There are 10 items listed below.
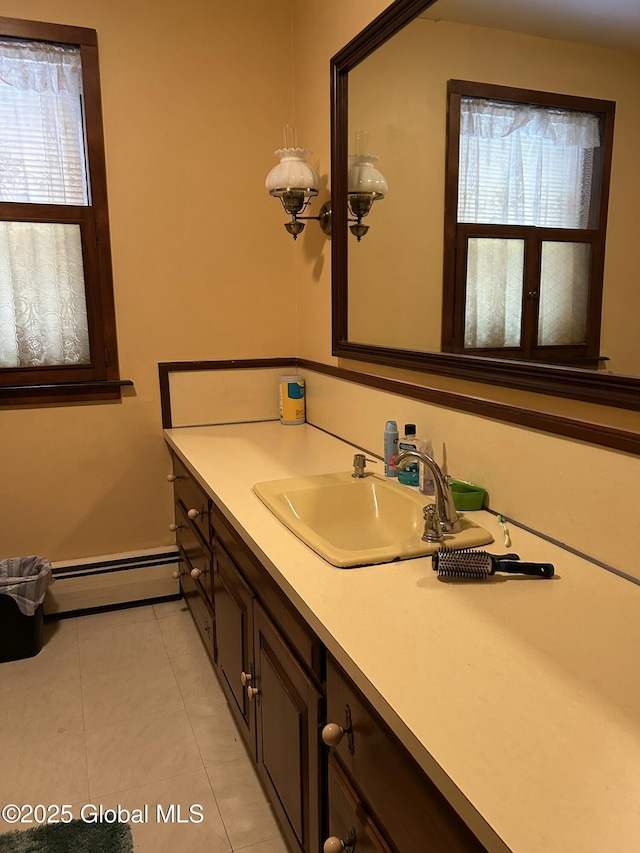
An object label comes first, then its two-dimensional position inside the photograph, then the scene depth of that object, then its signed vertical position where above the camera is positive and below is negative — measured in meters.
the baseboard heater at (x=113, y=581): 2.67 -1.18
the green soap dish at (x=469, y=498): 1.55 -0.48
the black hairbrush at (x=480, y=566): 1.18 -0.48
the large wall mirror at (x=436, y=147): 1.12 +0.36
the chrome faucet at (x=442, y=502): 1.38 -0.44
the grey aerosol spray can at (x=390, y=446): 1.86 -0.42
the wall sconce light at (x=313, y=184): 2.07 +0.37
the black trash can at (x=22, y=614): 2.34 -1.13
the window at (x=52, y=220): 2.36 +0.29
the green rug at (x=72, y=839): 1.58 -1.32
